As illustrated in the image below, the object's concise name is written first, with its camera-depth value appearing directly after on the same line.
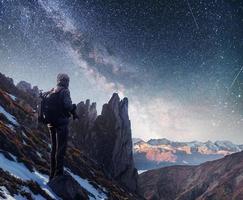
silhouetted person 7.19
